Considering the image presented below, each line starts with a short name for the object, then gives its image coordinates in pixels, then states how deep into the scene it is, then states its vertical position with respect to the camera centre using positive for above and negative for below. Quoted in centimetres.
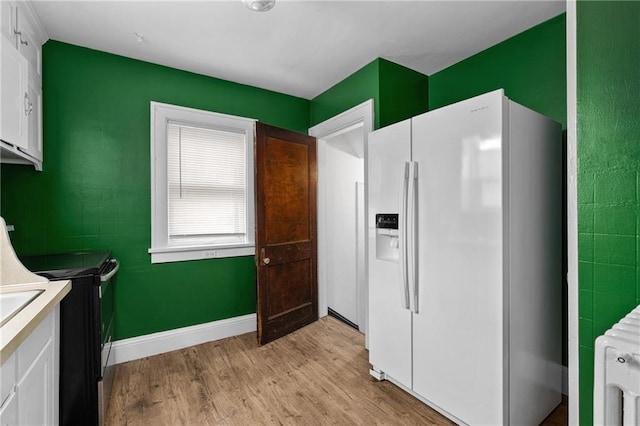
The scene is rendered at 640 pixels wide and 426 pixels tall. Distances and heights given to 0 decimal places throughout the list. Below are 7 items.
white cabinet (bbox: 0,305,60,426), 100 -63
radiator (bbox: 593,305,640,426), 96 -53
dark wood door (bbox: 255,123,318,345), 293 -18
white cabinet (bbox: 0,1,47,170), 169 +79
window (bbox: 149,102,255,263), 279 +28
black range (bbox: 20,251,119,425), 163 -69
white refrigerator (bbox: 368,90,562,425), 161 -27
